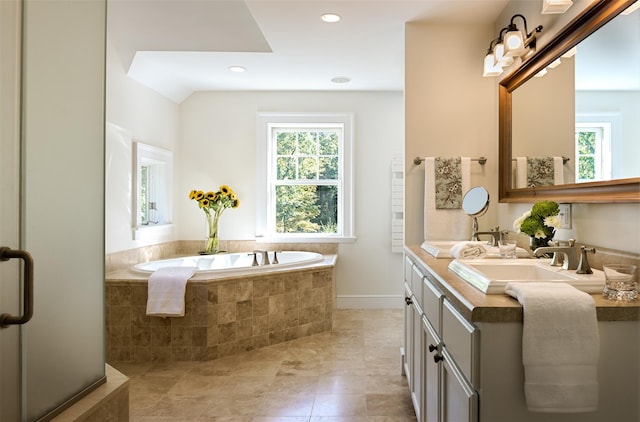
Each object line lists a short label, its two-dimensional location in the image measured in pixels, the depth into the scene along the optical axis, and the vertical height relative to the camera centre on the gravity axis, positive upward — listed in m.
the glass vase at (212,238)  4.54 -0.29
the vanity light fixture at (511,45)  2.27 +0.90
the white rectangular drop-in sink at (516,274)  1.25 -0.21
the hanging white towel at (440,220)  2.83 -0.05
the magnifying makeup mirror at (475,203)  2.53 +0.06
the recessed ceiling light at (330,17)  2.81 +1.28
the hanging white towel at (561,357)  1.04 -0.35
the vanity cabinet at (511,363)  1.07 -0.38
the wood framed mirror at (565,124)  1.52 +0.45
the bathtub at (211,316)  3.16 -0.80
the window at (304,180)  4.80 +0.35
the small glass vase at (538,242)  1.87 -0.13
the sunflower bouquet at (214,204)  4.47 +0.07
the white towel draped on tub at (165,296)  3.08 -0.61
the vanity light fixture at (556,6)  1.87 +0.90
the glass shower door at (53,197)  0.96 +0.03
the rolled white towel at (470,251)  1.94 -0.18
